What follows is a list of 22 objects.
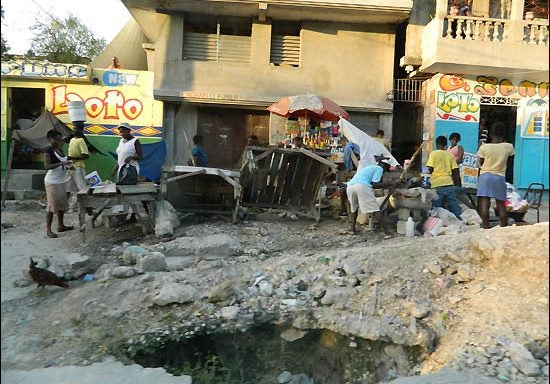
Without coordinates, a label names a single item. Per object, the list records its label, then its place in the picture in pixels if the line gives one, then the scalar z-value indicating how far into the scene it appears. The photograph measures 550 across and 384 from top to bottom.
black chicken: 4.28
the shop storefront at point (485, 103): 10.48
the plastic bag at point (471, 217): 6.78
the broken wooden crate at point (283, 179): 7.05
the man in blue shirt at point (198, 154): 9.31
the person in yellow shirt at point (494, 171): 5.58
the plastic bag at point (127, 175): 6.43
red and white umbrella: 8.85
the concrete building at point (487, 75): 9.94
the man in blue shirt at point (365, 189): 6.41
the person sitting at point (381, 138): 9.99
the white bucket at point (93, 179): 7.62
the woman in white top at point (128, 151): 6.57
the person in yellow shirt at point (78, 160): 7.03
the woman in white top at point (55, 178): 6.00
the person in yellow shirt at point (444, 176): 6.84
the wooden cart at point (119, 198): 5.79
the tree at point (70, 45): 9.26
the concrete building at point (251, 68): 10.70
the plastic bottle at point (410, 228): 6.46
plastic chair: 6.44
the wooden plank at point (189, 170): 6.85
